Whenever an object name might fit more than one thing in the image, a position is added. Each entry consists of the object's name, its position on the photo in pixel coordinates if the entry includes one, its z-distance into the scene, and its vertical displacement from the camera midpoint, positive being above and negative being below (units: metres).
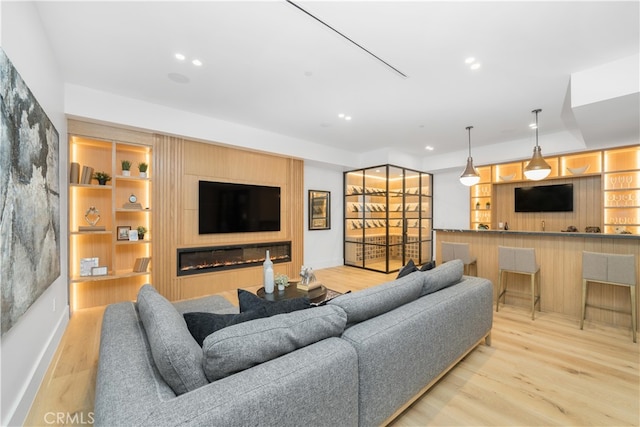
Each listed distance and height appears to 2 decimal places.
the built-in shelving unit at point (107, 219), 3.58 -0.08
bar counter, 3.13 -0.68
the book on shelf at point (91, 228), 3.51 -0.19
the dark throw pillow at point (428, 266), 2.77 -0.53
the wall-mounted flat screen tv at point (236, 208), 4.45 +0.10
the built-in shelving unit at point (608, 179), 4.57 +0.64
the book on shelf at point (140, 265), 3.86 -0.72
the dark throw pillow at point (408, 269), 2.64 -0.53
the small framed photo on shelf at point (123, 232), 3.82 -0.26
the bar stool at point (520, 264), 3.39 -0.64
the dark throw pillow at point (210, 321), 1.35 -0.53
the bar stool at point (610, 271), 2.86 -0.61
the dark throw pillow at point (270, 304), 1.50 -0.51
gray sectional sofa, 0.94 -0.63
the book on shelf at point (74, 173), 3.42 +0.49
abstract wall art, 1.45 +0.09
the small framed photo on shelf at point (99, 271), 3.57 -0.75
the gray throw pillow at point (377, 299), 1.59 -0.53
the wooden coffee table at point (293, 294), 2.91 -0.87
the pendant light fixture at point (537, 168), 3.69 +0.62
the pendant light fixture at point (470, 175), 4.37 +0.61
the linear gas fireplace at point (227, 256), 4.29 -0.74
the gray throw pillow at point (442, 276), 2.17 -0.53
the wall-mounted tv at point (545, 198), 5.36 +0.31
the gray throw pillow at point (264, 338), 1.07 -0.54
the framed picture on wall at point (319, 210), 6.34 +0.08
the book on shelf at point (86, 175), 3.47 +0.48
